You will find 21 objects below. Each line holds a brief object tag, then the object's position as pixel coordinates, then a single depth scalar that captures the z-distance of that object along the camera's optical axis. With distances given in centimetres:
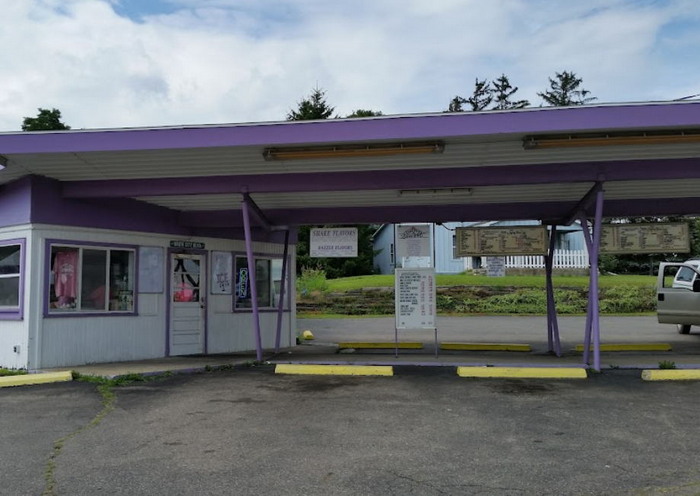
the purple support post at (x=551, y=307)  1212
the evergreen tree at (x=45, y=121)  4062
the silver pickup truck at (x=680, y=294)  1477
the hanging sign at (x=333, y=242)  1189
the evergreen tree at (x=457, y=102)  5777
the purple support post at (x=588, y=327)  988
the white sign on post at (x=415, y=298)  1138
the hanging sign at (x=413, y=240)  1156
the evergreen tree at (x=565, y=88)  5858
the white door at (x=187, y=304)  1235
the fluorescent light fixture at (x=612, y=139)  827
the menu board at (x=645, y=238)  1086
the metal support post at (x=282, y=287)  1293
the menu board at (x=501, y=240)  1142
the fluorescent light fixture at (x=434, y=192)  1052
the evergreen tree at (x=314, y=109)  4634
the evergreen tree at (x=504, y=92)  5788
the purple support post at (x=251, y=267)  1034
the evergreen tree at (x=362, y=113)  4602
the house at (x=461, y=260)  3073
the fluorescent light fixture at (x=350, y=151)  866
